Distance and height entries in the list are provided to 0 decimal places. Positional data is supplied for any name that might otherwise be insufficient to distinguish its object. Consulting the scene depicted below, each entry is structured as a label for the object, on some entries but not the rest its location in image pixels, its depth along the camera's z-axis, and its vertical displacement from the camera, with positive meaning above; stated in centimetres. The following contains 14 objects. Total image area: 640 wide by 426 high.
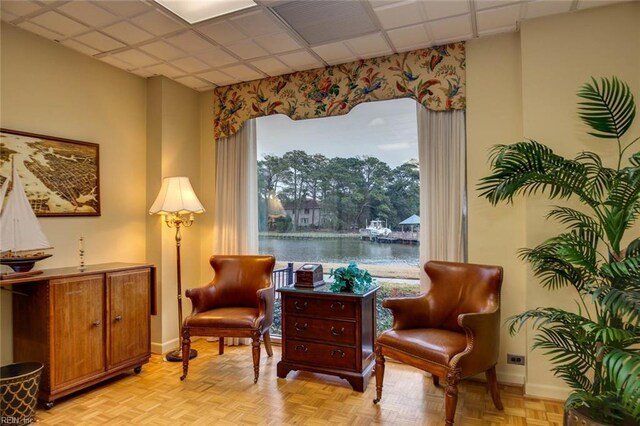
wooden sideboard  268 -83
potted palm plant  172 -27
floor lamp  352 +9
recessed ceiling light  257 +143
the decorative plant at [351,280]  310 -55
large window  360 +23
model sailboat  256 -11
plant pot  182 -102
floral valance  322 +118
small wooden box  326 -55
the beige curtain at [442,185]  319 +23
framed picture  287 +36
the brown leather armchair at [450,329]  238 -84
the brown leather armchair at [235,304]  313 -83
